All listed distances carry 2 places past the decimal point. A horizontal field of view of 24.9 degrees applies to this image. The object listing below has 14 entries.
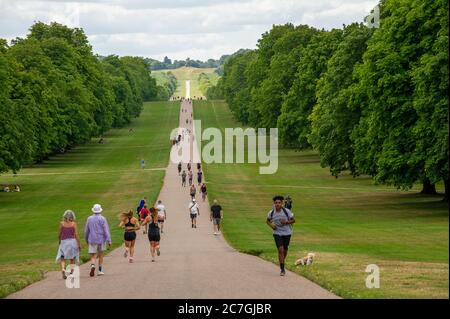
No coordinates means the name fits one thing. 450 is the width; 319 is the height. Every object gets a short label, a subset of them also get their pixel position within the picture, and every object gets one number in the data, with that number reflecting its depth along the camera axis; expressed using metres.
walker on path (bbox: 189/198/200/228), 48.97
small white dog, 27.64
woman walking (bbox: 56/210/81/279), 25.67
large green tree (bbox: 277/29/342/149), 95.79
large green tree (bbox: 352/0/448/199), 49.12
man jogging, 24.72
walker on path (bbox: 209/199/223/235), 45.06
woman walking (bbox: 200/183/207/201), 66.69
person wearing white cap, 26.71
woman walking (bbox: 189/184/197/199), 63.64
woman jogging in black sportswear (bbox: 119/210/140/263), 31.05
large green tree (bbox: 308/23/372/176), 68.12
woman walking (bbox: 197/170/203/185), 78.24
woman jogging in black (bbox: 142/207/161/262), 31.85
